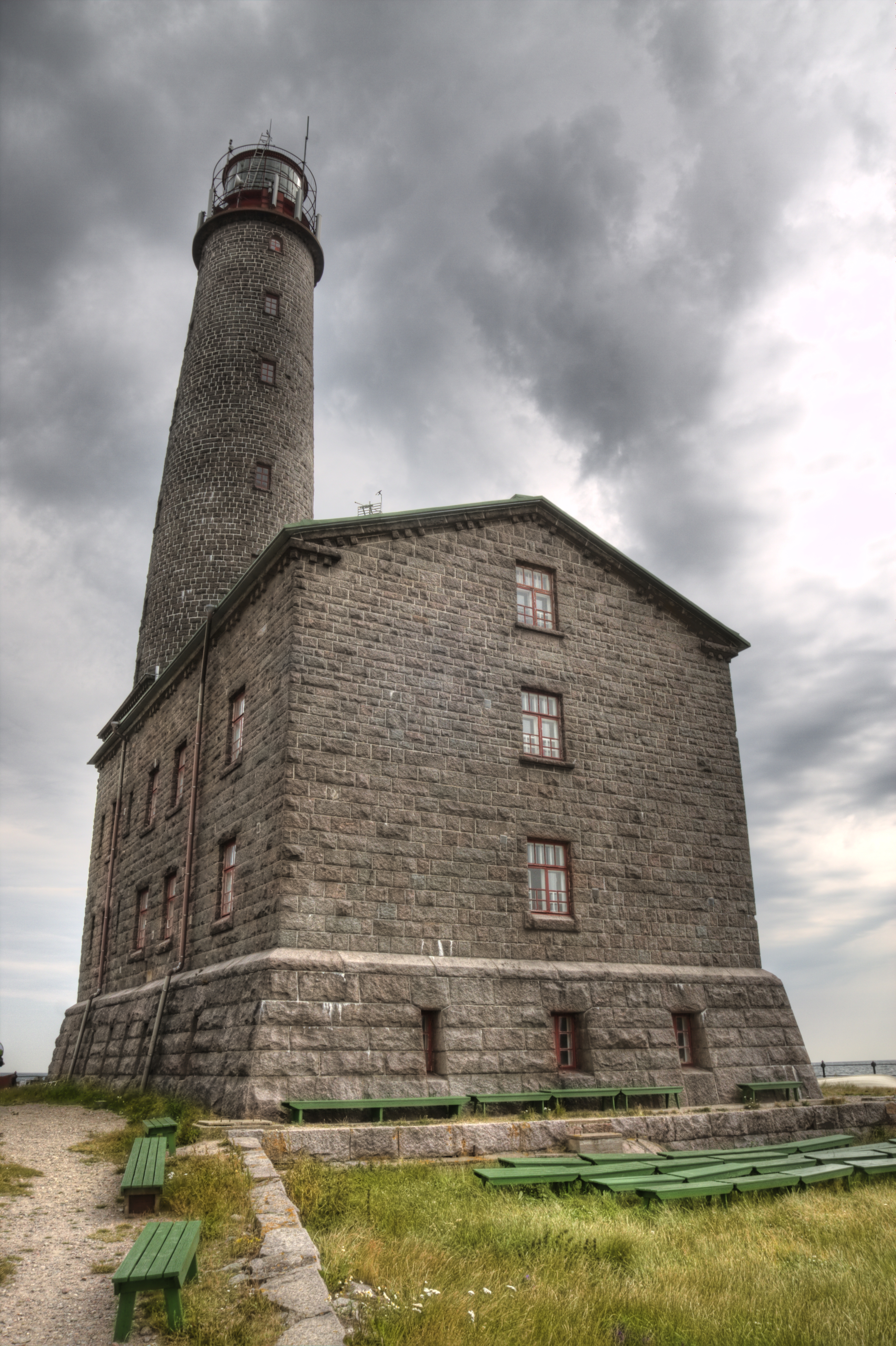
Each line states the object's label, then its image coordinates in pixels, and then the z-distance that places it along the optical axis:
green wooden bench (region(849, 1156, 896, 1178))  10.98
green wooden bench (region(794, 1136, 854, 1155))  12.72
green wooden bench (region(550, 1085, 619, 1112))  13.75
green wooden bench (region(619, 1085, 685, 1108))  14.62
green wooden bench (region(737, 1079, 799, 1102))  15.98
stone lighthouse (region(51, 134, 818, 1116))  13.48
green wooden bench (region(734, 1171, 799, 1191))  9.51
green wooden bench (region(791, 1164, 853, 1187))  10.29
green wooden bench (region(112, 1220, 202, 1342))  4.70
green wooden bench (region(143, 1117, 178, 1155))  9.91
